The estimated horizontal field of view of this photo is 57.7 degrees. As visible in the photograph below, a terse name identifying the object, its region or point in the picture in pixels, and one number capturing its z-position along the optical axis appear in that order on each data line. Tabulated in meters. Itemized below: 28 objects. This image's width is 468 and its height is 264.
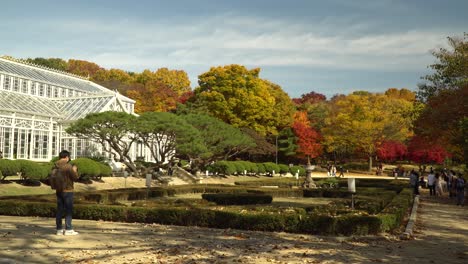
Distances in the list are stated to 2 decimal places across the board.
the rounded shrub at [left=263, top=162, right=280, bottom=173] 47.97
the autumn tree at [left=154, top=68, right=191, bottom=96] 76.75
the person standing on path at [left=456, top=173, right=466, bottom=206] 20.58
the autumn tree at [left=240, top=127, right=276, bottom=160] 48.12
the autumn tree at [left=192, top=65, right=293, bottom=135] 54.44
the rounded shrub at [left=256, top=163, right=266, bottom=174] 46.50
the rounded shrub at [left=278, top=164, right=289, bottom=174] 50.03
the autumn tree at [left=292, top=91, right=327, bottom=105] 78.38
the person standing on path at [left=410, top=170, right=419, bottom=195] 23.91
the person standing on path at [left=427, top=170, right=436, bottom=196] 27.12
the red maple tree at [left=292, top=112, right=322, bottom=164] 57.88
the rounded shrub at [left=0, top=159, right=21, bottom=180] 21.55
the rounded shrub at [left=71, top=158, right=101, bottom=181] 25.27
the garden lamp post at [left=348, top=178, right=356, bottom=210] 17.63
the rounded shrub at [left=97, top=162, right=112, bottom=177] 26.74
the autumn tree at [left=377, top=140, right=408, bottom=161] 57.62
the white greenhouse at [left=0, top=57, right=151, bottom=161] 33.19
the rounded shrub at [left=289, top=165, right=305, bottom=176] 49.88
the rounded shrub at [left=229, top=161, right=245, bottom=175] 42.63
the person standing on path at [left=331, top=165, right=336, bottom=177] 49.58
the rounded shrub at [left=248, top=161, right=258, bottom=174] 45.03
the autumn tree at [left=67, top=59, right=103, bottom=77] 78.19
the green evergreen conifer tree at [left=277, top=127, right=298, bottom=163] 58.06
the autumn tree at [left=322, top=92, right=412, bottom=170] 56.94
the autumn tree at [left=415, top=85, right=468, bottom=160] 21.84
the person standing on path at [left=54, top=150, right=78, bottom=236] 9.33
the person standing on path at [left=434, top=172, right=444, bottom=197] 26.97
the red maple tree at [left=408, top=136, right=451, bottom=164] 54.91
